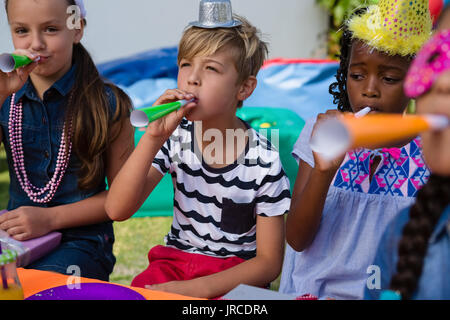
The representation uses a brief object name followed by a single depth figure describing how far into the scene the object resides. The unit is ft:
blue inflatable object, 15.00
